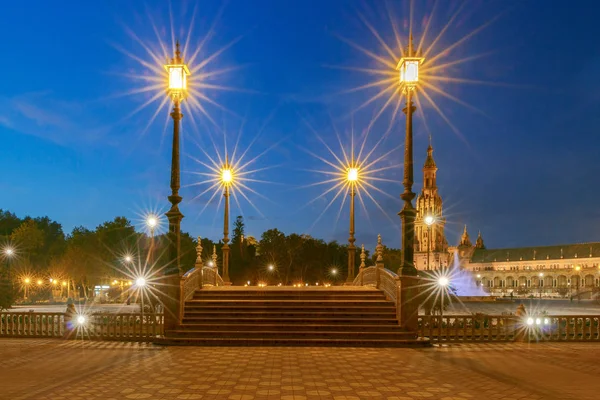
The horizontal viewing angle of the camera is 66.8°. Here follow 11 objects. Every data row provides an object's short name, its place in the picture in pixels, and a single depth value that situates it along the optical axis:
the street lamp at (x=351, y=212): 24.70
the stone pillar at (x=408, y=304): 14.79
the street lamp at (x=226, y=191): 25.64
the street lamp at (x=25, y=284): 55.96
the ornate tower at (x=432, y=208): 145.00
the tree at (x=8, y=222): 72.06
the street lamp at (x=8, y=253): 53.50
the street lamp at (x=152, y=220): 31.12
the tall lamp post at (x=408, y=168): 15.26
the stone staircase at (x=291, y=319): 14.12
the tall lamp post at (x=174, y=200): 15.10
